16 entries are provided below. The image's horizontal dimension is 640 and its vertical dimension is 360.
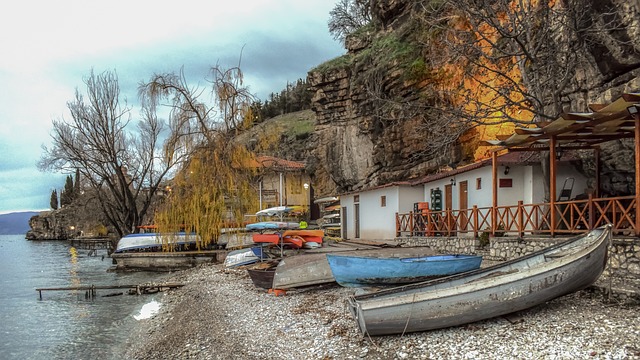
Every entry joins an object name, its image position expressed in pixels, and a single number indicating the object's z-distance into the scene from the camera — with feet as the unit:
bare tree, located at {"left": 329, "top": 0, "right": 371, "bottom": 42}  211.20
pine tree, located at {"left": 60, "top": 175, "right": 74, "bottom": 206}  382.83
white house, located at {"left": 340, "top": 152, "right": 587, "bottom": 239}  62.69
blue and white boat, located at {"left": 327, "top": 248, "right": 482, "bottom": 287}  42.16
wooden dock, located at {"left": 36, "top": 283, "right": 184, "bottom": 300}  70.23
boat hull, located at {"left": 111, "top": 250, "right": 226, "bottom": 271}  97.09
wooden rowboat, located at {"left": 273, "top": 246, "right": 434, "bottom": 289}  51.16
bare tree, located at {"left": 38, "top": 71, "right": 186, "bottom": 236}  129.18
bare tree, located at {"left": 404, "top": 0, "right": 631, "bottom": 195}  55.14
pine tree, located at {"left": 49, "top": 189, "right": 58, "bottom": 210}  440.45
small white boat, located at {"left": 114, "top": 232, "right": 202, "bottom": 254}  94.94
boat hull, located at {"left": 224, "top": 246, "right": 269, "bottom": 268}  79.00
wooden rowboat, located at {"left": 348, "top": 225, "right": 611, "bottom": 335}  31.07
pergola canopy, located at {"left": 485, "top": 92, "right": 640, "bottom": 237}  35.04
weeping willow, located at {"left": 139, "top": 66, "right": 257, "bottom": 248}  88.33
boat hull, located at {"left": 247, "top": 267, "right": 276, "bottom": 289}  55.16
